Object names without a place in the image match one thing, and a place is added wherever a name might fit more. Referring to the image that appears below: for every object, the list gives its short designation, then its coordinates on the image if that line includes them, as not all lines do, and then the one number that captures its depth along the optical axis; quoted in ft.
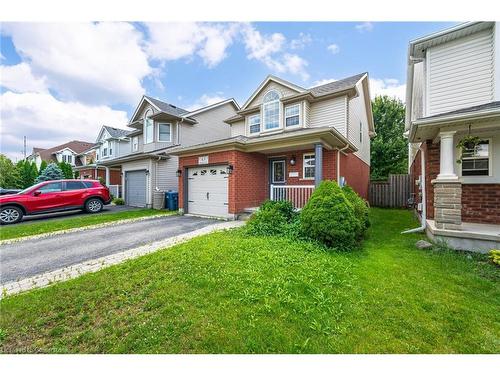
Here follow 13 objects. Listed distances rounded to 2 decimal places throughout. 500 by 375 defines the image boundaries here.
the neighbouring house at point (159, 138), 44.52
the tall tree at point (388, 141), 69.92
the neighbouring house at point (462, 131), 17.03
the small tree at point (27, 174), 79.20
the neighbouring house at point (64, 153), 107.55
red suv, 28.86
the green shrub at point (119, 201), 50.43
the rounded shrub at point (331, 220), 16.58
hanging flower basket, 17.48
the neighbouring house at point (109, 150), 68.80
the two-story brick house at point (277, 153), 28.48
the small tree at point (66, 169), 77.41
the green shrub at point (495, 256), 13.64
